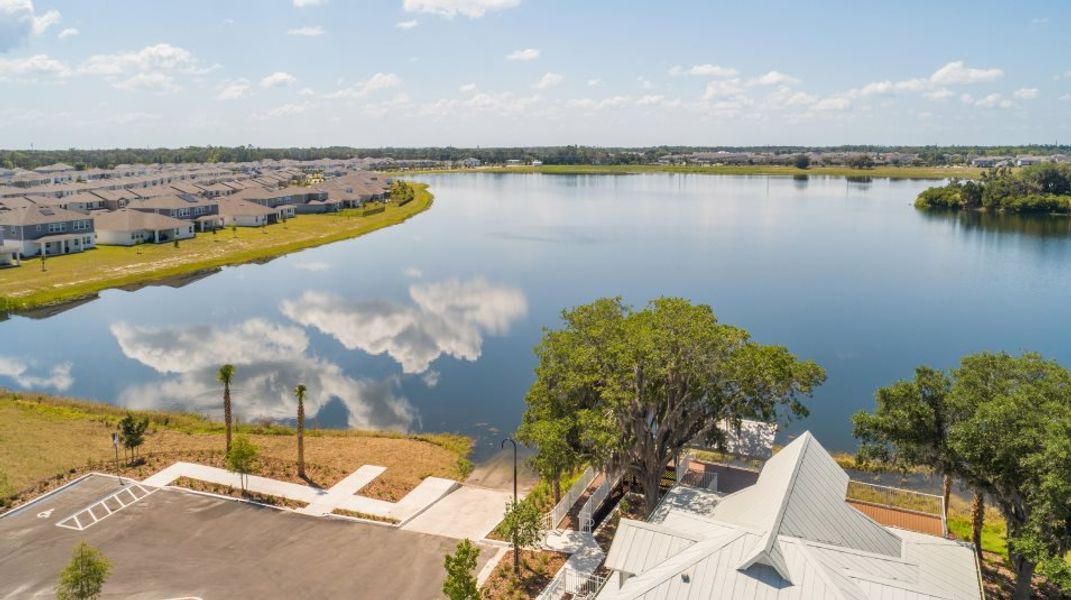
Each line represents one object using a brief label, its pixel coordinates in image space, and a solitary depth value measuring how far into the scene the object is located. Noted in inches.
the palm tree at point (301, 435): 1198.1
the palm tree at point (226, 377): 1192.8
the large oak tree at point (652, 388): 1022.4
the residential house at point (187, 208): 3956.7
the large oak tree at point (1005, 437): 764.0
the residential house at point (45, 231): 3115.2
